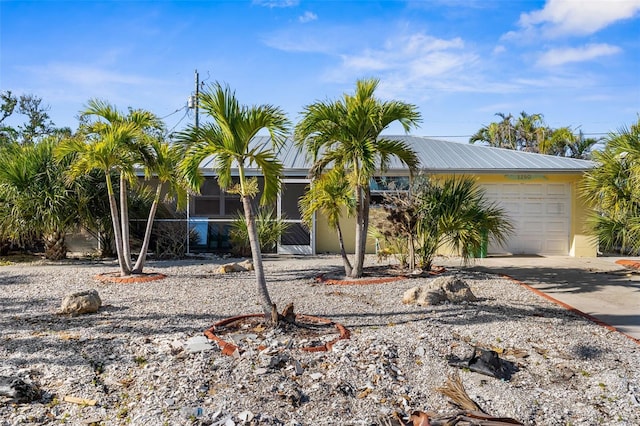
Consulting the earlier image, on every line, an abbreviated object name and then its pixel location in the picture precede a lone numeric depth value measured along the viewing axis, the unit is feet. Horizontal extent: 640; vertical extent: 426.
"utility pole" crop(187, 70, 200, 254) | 88.84
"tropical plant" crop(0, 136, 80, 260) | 37.68
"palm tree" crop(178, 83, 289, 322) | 18.47
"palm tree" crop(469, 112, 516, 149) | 101.65
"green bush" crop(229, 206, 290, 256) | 44.70
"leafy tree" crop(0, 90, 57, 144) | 91.81
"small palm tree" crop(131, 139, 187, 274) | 31.30
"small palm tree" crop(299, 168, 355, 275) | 30.91
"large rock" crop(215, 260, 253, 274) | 35.22
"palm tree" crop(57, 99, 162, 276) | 28.89
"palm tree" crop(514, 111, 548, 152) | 96.02
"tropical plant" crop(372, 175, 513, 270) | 30.96
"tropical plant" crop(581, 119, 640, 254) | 31.48
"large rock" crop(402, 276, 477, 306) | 23.73
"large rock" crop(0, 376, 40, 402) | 12.61
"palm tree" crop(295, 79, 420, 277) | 28.60
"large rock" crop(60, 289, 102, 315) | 21.77
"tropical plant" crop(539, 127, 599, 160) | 88.38
